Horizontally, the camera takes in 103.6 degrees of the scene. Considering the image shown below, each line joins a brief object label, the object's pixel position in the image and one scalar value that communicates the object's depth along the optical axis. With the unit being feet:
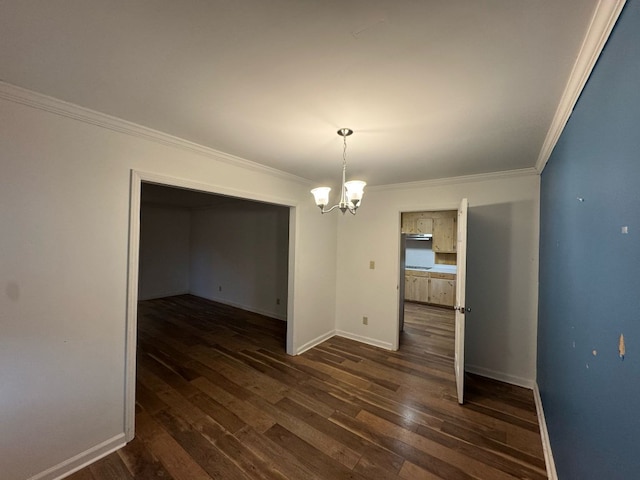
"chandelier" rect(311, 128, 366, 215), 6.13
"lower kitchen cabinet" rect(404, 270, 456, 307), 19.39
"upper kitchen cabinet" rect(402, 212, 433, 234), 16.07
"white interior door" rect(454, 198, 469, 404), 7.95
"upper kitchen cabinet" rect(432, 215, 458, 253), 15.65
